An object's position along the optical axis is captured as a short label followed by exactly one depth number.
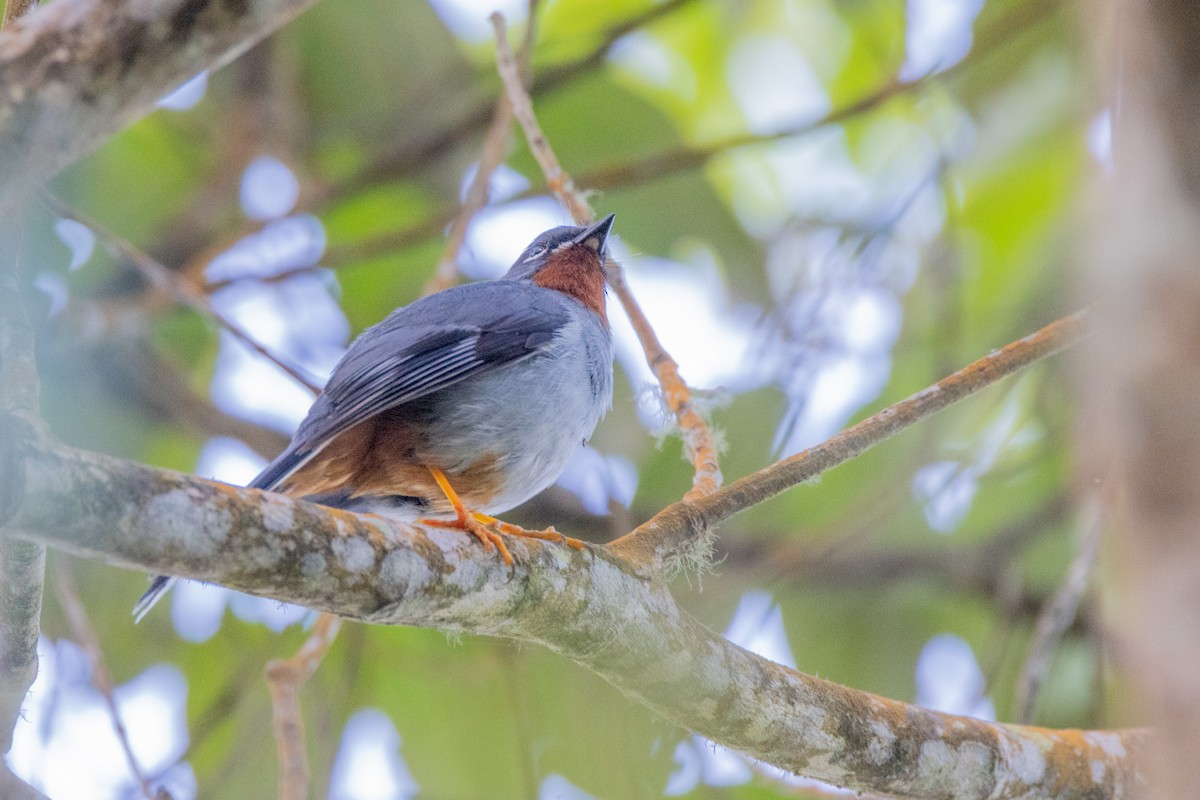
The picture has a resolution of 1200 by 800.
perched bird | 8.22
